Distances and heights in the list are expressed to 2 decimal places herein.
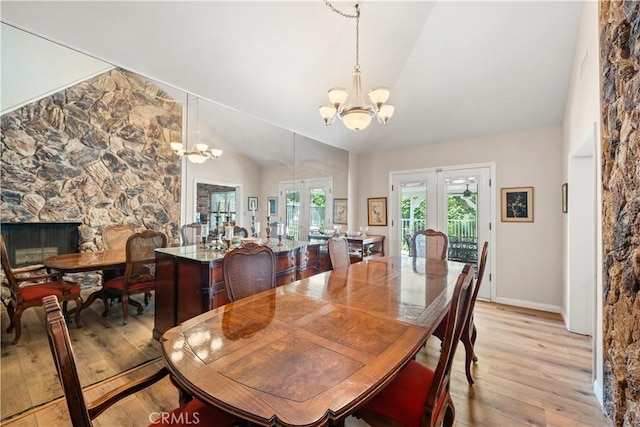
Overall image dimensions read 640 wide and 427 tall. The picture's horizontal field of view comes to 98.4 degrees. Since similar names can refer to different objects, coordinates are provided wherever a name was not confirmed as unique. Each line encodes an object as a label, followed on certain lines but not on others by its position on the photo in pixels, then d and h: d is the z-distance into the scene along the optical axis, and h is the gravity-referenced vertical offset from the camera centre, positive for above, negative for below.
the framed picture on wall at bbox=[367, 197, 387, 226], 5.43 +0.13
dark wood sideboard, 2.37 -0.62
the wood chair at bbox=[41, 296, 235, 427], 0.72 -0.39
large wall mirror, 2.64 +0.83
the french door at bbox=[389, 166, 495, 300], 4.43 +0.15
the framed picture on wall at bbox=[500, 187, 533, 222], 4.07 +0.21
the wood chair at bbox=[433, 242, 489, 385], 1.98 -0.88
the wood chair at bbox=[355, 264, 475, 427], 1.08 -0.81
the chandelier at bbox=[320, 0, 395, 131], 2.47 +1.00
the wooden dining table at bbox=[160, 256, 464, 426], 0.80 -0.52
